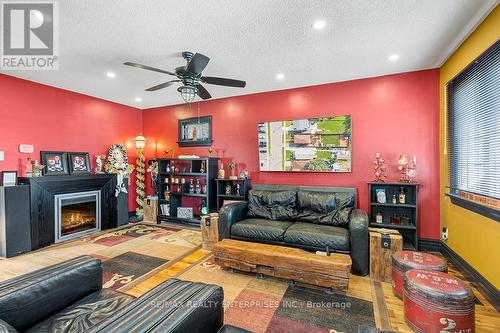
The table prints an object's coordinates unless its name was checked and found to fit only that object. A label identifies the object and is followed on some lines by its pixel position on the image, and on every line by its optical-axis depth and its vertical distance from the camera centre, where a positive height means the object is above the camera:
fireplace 4.02 -0.88
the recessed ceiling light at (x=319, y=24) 2.28 +1.43
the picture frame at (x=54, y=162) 4.01 +0.11
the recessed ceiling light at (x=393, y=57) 2.96 +1.41
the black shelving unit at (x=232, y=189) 4.41 -0.47
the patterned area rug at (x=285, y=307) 1.96 -1.37
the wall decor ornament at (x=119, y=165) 4.98 +0.06
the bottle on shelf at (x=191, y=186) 5.07 -0.43
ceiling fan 2.52 +1.08
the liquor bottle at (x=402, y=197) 3.41 -0.49
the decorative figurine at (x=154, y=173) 5.47 -0.14
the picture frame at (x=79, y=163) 4.38 +0.10
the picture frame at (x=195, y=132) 5.07 +0.80
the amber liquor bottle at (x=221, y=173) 4.71 -0.14
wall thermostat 3.75 +0.33
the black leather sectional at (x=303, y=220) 2.80 -0.81
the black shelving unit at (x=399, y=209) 3.24 -0.69
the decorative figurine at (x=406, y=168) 3.41 -0.06
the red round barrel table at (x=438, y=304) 1.69 -1.08
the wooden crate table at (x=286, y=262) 2.34 -1.08
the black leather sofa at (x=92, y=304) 0.99 -0.72
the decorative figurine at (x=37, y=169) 3.76 -0.01
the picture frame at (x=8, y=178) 3.47 -0.14
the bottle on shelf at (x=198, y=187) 5.03 -0.46
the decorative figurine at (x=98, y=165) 4.80 +0.06
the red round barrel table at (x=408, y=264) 2.19 -0.98
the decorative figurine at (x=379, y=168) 3.66 -0.06
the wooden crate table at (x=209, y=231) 3.66 -1.03
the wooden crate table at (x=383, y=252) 2.67 -1.04
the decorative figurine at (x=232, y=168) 4.62 -0.04
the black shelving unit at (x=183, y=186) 4.73 -0.43
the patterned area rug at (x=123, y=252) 2.88 -1.31
